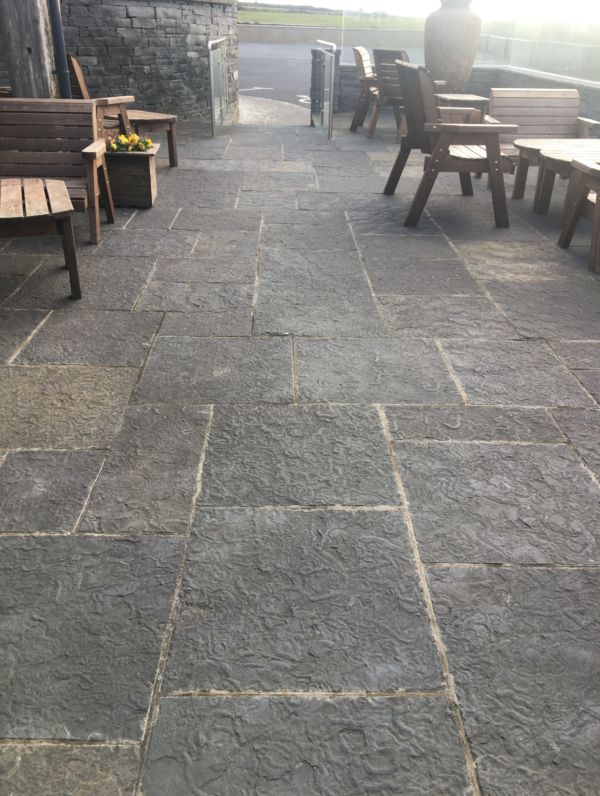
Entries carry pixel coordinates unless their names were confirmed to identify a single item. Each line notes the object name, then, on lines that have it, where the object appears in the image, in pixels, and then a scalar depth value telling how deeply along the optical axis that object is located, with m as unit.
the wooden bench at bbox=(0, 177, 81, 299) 3.21
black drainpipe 5.12
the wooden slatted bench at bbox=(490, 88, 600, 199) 6.00
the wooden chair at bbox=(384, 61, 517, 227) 4.60
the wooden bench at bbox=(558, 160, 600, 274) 4.12
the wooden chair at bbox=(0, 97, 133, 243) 4.39
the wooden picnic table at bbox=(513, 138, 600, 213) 4.74
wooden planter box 5.02
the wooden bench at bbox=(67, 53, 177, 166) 5.85
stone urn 8.30
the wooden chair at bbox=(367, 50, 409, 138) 7.75
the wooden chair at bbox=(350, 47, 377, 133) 8.54
